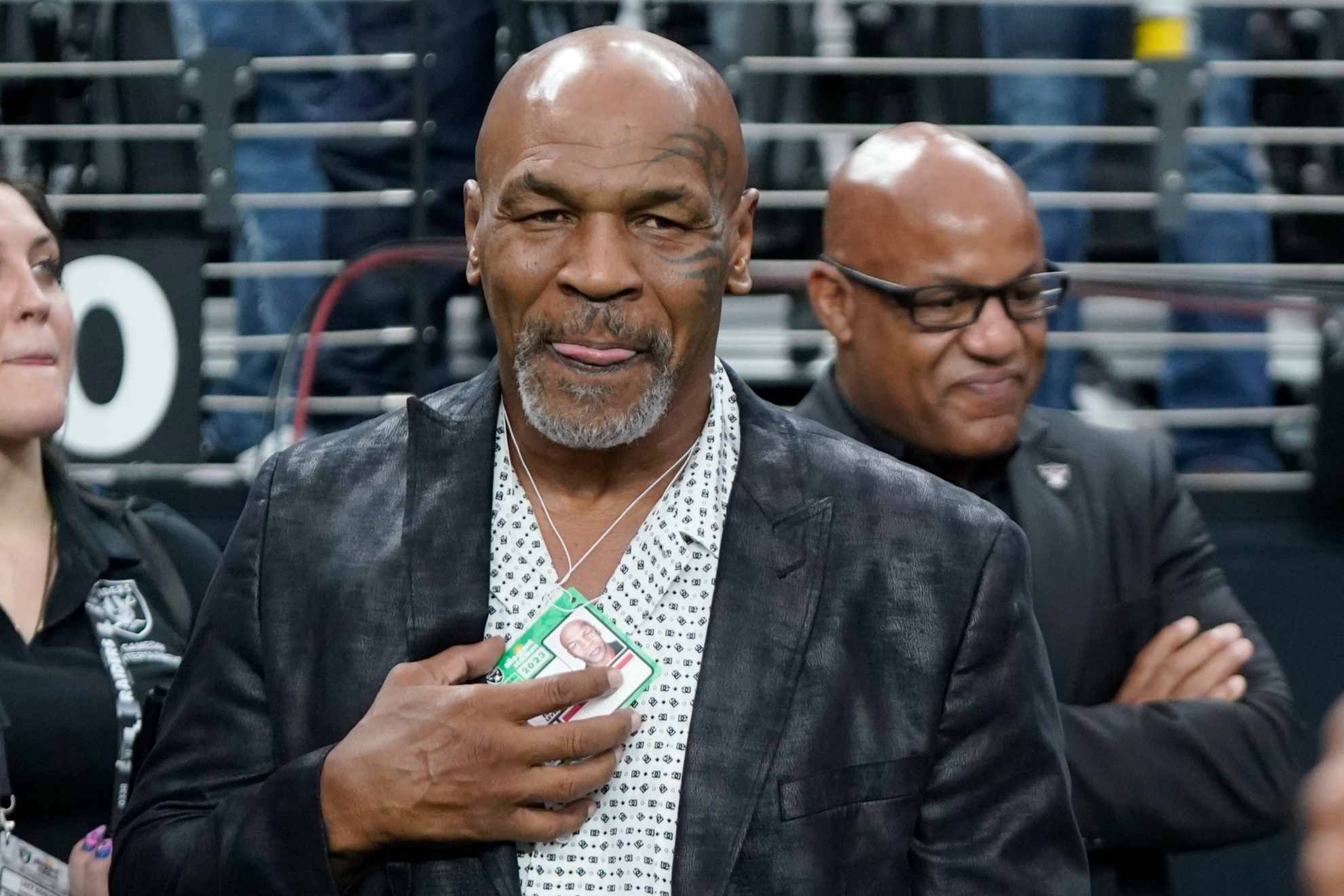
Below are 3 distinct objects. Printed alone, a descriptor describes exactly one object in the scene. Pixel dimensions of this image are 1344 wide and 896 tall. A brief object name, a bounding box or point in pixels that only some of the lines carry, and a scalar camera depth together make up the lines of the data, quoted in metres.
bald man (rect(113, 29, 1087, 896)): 2.13
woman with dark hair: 3.12
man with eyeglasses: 3.11
